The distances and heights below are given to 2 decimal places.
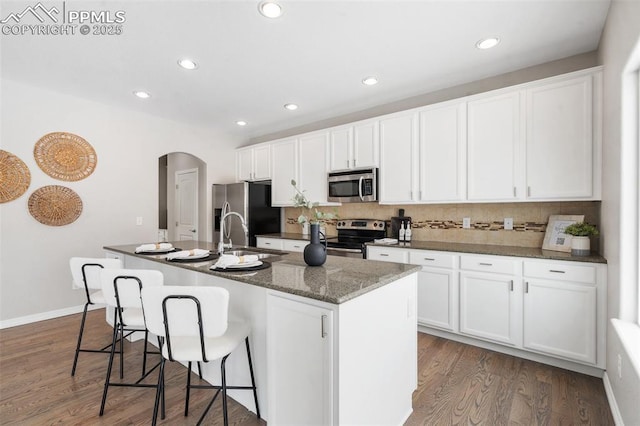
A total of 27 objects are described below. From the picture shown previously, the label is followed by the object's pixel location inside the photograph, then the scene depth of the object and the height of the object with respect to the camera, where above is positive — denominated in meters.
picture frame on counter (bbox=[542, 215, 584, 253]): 2.68 -0.20
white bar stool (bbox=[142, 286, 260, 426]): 1.48 -0.51
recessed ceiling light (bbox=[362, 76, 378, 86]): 3.24 +1.39
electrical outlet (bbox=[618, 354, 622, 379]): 1.77 -0.89
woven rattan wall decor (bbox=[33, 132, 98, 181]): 3.56 +0.66
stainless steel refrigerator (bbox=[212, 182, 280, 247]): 4.75 +0.04
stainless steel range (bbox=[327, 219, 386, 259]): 3.58 -0.32
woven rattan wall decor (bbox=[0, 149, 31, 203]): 3.30 +0.38
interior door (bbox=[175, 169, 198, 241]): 5.58 +0.13
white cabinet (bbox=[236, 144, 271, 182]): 5.01 +0.81
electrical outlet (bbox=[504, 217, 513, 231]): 3.12 -0.12
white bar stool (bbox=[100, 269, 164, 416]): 1.92 -0.48
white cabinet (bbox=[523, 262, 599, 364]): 2.29 -0.76
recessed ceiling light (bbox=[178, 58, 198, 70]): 2.82 +1.37
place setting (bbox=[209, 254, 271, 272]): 1.88 -0.33
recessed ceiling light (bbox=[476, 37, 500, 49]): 2.49 +1.38
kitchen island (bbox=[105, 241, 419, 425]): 1.38 -0.64
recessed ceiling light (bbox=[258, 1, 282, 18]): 2.08 +1.38
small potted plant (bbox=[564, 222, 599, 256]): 2.47 -0.21
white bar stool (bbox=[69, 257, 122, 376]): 2.34 -0.46
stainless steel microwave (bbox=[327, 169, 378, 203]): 3.73 +0.32
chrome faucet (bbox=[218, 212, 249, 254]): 2.56 -0.30
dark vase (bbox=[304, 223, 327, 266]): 1.97 -0.25
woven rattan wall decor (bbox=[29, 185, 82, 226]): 3.52 +0.08
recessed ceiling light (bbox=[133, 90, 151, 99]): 3.59 +1.38
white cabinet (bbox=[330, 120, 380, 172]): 3.75 +0.82
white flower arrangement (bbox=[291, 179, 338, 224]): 1.91 +0.03
